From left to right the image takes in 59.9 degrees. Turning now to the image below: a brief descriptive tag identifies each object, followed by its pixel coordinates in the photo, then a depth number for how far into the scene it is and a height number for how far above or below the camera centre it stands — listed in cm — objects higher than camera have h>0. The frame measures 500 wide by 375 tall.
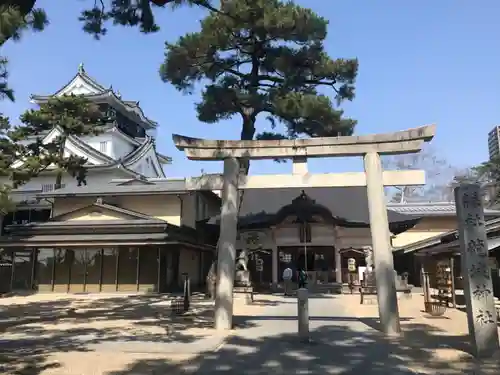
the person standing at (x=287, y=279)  2087 -10
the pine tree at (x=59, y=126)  2352 +877
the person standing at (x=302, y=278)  2088 -6
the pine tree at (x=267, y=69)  1795 +917
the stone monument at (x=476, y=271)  752 +8
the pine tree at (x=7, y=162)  1733 +506
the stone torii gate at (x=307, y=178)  1052 +254
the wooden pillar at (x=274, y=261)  2350 +85
